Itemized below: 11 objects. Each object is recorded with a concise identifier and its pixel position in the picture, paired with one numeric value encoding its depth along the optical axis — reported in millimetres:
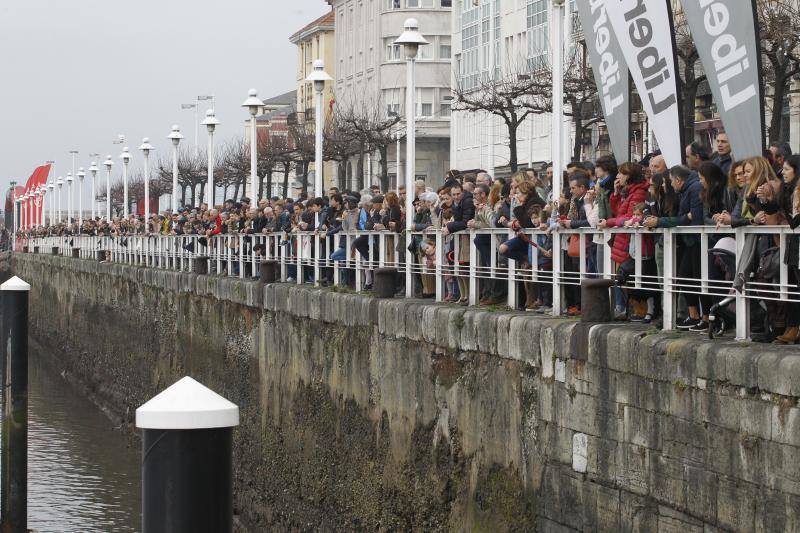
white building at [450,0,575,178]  55906
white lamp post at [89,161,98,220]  74081
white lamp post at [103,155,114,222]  72000
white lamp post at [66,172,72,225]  87425
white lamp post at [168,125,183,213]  47316
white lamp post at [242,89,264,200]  32438
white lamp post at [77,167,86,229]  82688
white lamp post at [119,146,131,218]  62219
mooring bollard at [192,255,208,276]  33906
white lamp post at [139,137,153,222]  52784
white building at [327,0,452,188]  77562
